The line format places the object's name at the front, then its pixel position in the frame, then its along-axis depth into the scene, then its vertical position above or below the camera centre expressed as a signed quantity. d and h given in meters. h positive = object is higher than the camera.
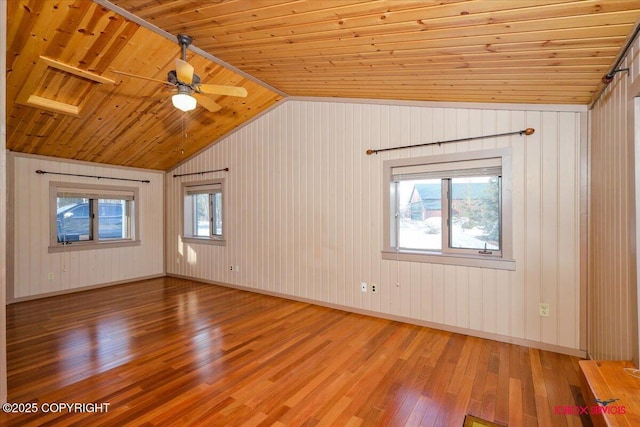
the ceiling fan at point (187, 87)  2.69 +1.18
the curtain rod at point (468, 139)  3.09 +0.82
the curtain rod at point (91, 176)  4.93 +0.67
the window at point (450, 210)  3.32 +0.03
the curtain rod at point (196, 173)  5.69 +0.80
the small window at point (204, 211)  5.95 +0.04
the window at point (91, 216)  5.19 -0.05
